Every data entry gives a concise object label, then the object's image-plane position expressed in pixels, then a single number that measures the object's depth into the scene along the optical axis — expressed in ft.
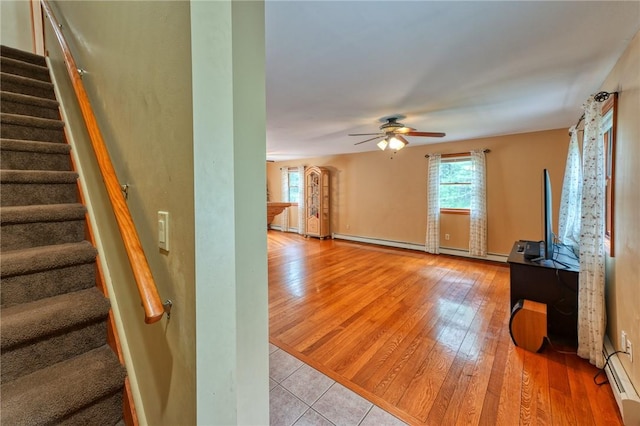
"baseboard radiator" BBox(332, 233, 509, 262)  16.00
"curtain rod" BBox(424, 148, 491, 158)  15.75
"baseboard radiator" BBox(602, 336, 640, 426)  4.83
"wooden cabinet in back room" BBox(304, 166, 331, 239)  23.45
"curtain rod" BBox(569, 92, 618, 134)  6.61
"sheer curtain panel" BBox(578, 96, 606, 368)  6.51
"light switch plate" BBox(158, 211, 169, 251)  2.69
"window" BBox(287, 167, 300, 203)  26.44
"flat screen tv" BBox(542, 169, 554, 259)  8.03
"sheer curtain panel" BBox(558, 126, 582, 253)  9.89
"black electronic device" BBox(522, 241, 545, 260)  8.59
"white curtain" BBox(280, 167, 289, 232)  27.27
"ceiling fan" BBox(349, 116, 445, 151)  11.07
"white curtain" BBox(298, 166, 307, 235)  24.75
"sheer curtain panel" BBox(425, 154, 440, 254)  17.54
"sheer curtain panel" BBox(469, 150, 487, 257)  15.85
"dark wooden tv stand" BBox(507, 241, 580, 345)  7.62
